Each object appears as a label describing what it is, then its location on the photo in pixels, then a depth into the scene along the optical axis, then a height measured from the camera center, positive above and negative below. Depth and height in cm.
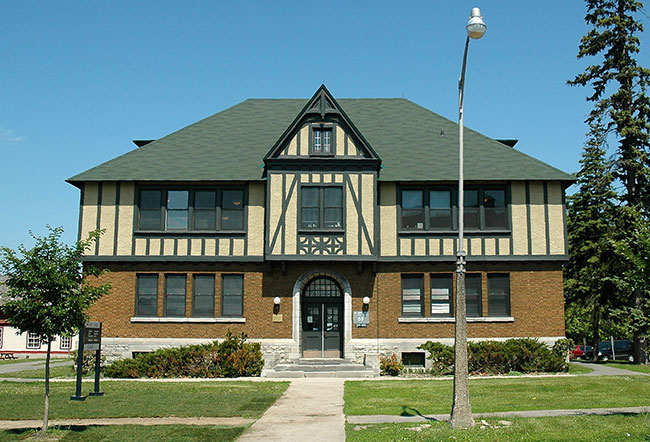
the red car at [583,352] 4867 -347
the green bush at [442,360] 2470 -209
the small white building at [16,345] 5100 -335
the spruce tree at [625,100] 3058 +1005
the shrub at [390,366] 2463 -234
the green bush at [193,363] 2438 -226
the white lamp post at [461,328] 1216 -45
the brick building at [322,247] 2586 +236
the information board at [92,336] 1925 -99
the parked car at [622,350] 4244 -294
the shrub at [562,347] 2539 -163
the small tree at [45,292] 1312 +23
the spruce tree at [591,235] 3316 +429
